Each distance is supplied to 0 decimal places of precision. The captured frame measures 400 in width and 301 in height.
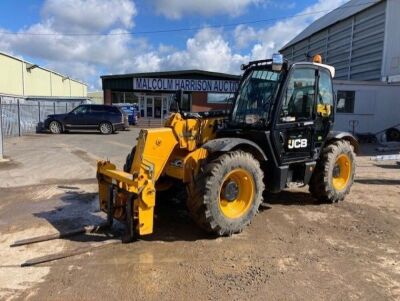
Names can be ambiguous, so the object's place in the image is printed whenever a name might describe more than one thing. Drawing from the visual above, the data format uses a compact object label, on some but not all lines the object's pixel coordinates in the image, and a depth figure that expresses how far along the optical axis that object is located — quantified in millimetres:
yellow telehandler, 5379
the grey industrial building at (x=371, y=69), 19188
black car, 23859
